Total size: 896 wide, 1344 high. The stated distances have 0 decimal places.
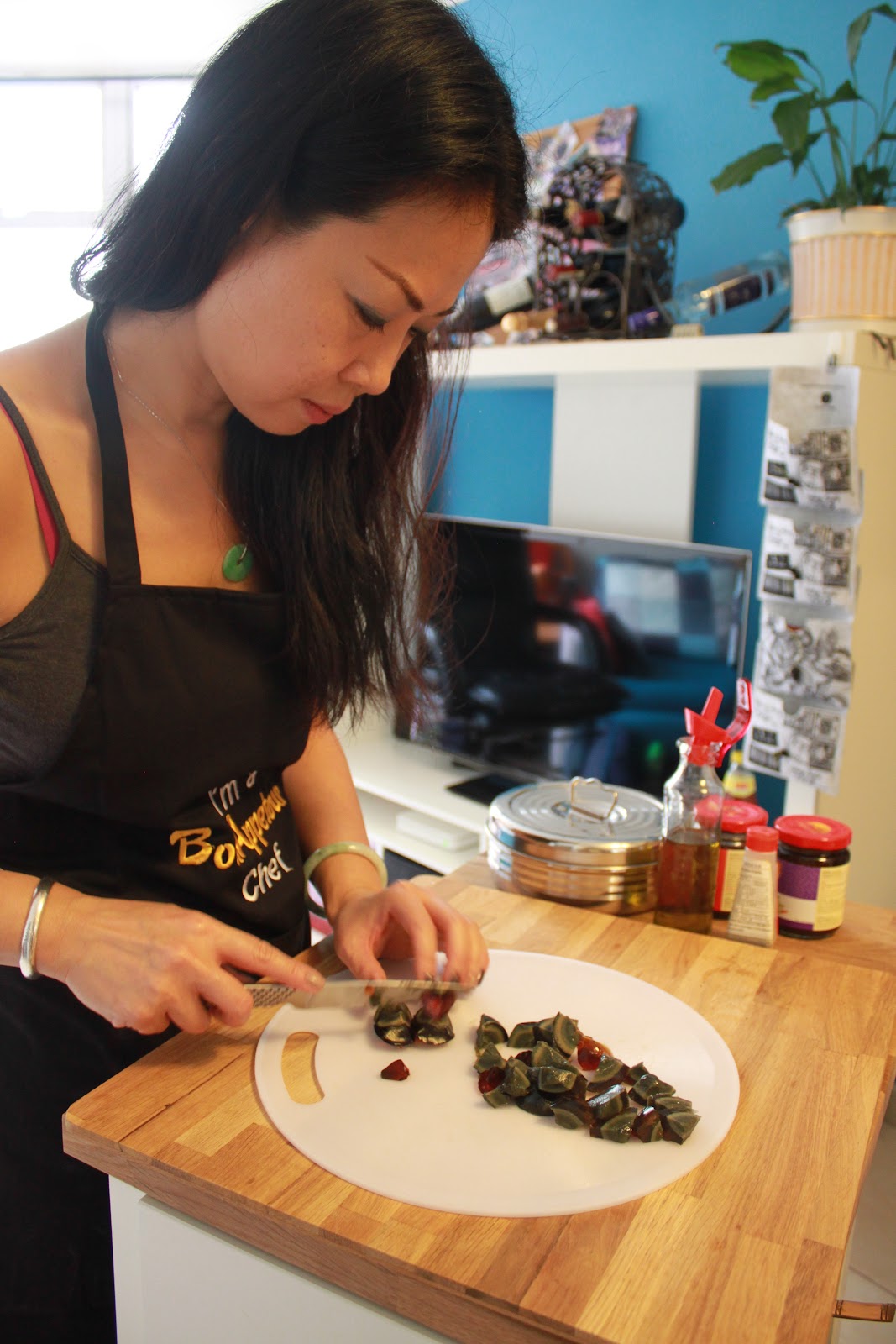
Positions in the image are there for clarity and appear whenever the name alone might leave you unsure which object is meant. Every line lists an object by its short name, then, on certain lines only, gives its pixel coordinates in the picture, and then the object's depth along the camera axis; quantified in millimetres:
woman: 792
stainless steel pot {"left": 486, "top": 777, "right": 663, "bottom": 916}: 1113
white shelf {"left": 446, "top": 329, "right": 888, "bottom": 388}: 1806
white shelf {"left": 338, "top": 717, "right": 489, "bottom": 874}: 2645
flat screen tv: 2178
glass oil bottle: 1062
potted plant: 1787
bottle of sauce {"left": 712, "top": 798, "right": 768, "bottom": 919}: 1111
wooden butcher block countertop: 592
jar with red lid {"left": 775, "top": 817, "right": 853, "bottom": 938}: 1075
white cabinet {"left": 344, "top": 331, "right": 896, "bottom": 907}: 1884
